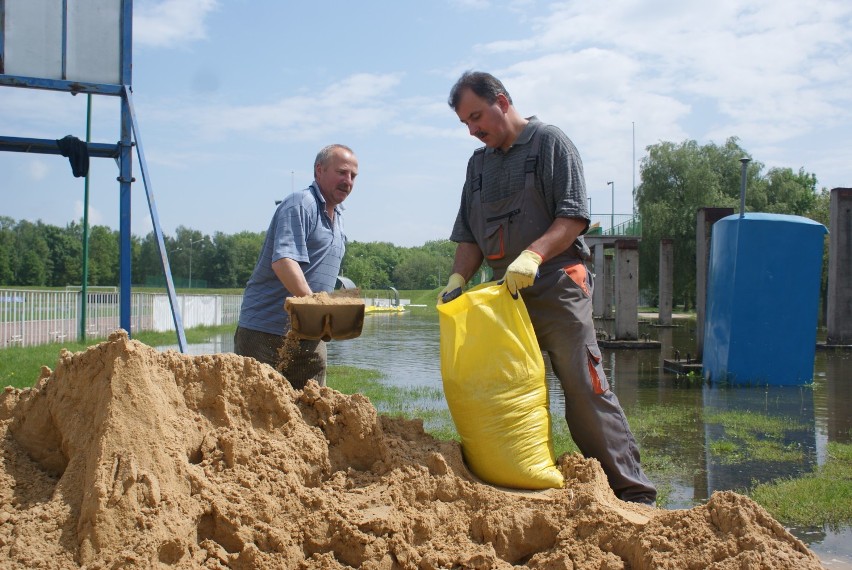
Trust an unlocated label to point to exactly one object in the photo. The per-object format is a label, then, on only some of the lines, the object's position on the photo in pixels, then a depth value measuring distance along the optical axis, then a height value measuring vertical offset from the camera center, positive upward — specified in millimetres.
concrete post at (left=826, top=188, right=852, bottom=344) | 13320 +640
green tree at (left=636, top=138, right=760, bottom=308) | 33156 +4201
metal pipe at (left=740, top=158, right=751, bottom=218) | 9414 +1324
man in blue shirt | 4391 +108
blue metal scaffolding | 6859 +1558
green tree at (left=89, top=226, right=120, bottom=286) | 76438 +1867
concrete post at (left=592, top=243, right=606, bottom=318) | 20797 +169
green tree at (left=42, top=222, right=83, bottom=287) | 85125 +2098
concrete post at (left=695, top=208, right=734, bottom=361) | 11047 +547
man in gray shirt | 3439 +178
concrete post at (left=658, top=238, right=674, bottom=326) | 21156 +394
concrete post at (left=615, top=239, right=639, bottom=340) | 16172 -227
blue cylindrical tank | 8992 -92
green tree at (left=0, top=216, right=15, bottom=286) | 80000 +2373
